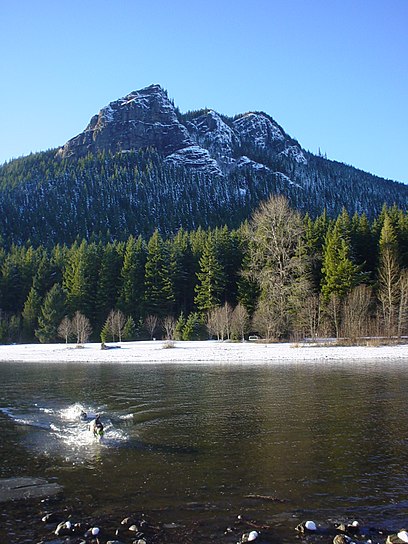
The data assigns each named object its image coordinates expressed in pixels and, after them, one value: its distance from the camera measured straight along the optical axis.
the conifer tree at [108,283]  79.19
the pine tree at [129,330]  70.69
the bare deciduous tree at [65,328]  72.38
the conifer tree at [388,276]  55.82
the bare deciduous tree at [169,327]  69.92
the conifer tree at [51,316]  75.50
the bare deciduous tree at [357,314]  55.03
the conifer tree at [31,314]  79.44
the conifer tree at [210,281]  71.50
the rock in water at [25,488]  11.37
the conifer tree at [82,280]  78.69
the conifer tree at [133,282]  76.44
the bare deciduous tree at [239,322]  62.81
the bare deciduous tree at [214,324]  64.81
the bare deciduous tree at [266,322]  58.72
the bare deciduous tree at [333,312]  58.09
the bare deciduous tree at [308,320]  58.28
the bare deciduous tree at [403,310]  54.26
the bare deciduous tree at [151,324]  72.01
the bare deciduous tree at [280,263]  58.88
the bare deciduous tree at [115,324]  70.88
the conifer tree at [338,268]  61.53
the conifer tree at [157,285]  75.86
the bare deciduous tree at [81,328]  72.00
